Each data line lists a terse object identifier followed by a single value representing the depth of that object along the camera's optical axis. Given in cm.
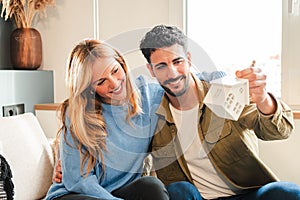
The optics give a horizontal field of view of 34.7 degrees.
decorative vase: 274
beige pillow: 198
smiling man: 176
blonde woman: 178
